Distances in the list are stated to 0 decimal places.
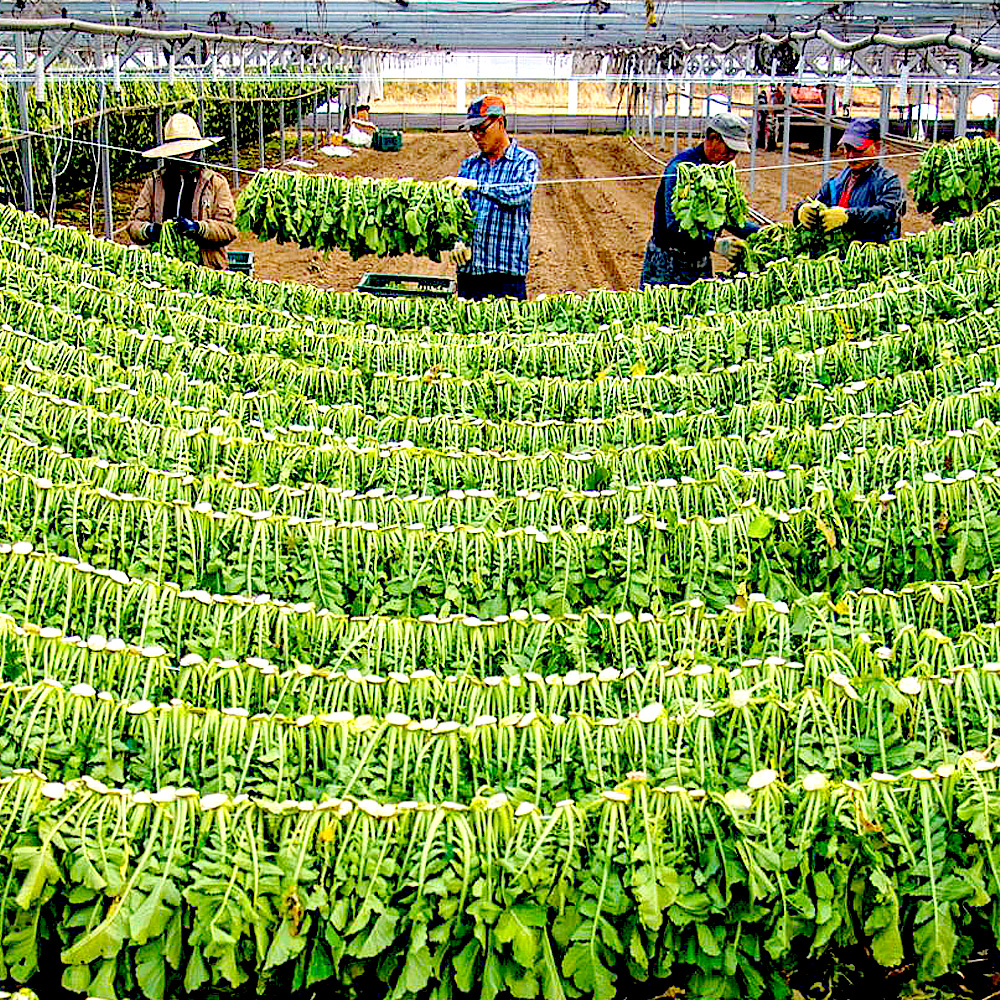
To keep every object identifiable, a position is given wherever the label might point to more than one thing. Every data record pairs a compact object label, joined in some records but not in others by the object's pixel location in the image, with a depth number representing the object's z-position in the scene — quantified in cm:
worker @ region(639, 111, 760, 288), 822
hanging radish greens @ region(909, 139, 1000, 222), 821
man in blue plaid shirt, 820
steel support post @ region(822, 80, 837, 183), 1334
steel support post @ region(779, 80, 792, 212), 1457
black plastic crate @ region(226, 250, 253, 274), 877
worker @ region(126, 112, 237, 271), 834
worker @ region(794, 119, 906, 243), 808
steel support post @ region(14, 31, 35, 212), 1055
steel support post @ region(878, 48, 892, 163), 1382
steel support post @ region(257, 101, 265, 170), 2448
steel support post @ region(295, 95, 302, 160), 2698
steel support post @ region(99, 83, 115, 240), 1280
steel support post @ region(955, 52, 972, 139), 1068
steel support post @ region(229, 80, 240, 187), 2069
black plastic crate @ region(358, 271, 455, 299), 878
